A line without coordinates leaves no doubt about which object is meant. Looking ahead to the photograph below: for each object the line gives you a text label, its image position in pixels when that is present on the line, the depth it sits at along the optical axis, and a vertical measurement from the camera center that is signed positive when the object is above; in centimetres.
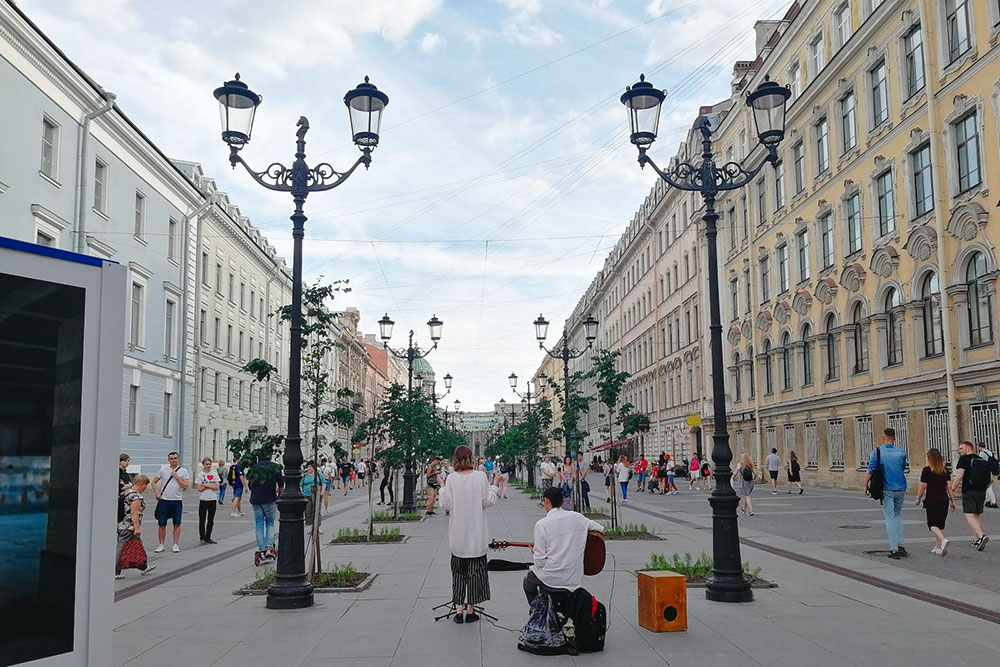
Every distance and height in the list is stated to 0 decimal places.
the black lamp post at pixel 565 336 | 2700 +350
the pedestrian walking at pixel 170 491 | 1534 -78
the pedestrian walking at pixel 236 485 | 2453 -110
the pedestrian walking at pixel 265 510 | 1378 -101
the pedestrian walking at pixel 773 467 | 3241 -101
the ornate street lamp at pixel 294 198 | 976 +301
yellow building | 2441 +688
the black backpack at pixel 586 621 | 723 -146
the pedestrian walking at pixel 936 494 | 1329 -85
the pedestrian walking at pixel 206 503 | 1682 -111
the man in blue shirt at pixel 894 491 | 1295 -77
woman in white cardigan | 848 -92
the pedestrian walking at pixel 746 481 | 2239 -105
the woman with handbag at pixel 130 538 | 1223 -127
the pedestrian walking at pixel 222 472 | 2807 -86
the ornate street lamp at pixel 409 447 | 2589 -10
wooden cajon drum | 794 -145
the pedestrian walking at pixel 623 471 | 2642 -89
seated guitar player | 738 -92
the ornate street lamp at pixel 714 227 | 955 +253
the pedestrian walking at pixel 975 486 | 1363 -76
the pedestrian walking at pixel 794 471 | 3234 -116
